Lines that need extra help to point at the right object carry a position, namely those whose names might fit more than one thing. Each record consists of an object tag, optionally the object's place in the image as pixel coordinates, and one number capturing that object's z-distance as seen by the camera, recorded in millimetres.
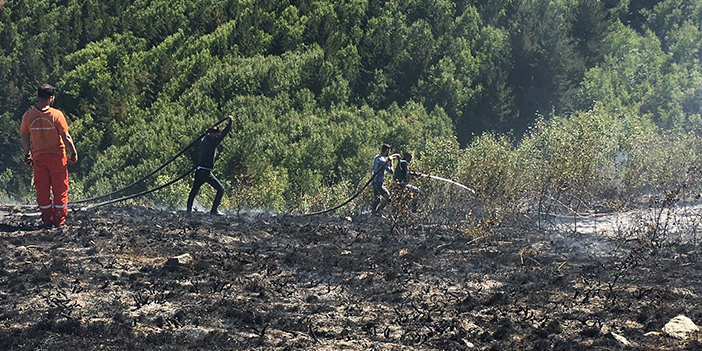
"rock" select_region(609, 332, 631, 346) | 14408
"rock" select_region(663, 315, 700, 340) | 14661
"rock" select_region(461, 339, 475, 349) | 14351
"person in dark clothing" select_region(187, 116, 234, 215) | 25293
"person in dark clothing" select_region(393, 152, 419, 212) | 28148
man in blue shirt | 28340
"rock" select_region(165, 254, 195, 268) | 18461
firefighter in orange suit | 20895
